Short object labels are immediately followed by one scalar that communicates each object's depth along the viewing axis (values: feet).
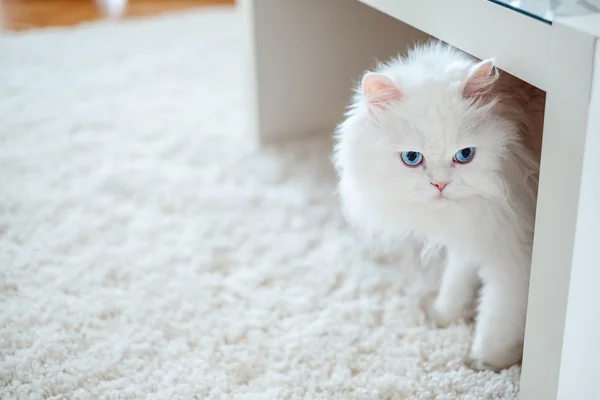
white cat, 3.76
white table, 3.40
